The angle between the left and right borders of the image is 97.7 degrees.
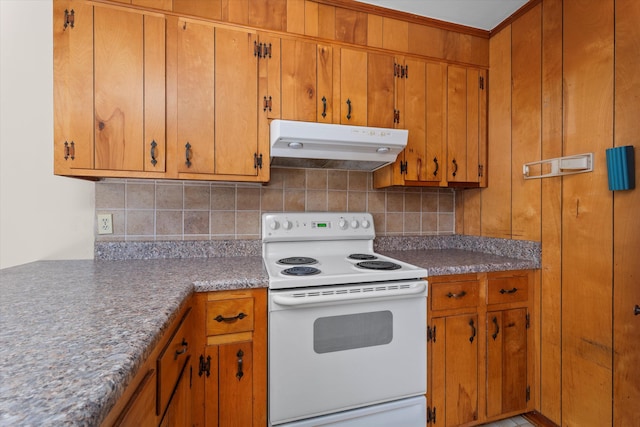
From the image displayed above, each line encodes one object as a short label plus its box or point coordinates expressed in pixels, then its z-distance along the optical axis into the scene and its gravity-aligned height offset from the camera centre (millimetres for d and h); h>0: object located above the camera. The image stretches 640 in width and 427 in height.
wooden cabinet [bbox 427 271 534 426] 1503 -764
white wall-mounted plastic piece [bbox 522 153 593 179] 1399 +251
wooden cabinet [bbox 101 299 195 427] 627 -495
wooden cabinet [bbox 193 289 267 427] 1197 -654
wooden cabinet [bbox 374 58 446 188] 1809 +603
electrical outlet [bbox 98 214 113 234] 1622 -75
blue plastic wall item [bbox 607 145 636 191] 1222 +196
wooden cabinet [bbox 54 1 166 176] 1340 +602
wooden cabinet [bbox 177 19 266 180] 1476 +591
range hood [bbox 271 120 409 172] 1441 +375
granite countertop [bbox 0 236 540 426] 437 -288
